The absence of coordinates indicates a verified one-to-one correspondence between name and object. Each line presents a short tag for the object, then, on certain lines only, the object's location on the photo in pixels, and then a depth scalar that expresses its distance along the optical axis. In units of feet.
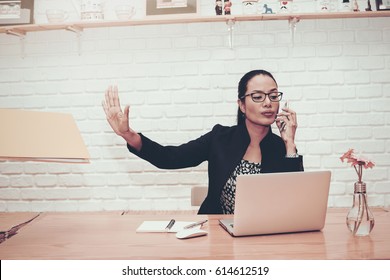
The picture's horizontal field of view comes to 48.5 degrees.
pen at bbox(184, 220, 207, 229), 4.70
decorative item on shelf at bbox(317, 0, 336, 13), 7.92
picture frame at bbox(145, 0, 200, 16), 8.08
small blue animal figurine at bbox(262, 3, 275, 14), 7.93
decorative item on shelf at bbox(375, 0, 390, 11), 7.89
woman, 6.45
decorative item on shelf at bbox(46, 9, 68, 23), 8.11
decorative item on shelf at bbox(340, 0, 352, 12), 7.90
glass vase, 4.24
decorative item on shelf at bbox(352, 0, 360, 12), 7.92
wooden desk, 3.79
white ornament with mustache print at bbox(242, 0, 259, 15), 7.97
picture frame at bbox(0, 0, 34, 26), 8.31
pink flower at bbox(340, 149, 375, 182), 4.23
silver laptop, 4.12
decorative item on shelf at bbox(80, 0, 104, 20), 8.12
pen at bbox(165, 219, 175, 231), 4.62
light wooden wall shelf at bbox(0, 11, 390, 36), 7.83
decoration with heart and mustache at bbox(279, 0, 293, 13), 7.98
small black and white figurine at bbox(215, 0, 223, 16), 8.05
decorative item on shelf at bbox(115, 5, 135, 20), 8.04
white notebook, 4.62
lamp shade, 4.15
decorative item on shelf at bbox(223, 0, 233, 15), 8.00
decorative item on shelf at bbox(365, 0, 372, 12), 7.92
